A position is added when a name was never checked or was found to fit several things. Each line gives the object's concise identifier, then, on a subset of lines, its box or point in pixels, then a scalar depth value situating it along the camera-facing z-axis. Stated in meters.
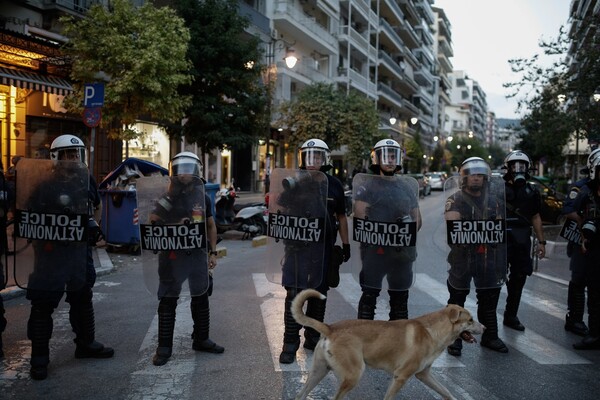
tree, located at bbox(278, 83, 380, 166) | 29.28
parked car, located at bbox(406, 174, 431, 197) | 38.22
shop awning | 12.68
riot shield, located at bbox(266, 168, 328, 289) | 5.18
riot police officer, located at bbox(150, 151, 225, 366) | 5.02
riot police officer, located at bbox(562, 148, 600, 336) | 6.07
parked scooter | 14.31
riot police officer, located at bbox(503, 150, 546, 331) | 6.01
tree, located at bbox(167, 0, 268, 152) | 19.47
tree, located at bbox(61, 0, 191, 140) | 13.48
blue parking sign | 10.42
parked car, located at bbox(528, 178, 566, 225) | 18.17
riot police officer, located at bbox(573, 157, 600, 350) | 5.64
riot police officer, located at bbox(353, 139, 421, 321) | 5.08
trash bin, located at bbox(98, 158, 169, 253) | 11.34
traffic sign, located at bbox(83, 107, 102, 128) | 10.45
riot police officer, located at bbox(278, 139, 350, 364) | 5.14
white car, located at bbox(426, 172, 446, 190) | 46.31
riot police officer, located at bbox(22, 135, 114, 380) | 4.69
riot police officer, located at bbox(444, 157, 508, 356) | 5.36
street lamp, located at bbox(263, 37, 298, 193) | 21.25
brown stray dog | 3.70
